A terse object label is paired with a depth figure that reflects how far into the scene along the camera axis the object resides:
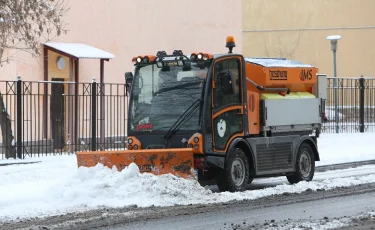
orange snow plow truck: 15.99
